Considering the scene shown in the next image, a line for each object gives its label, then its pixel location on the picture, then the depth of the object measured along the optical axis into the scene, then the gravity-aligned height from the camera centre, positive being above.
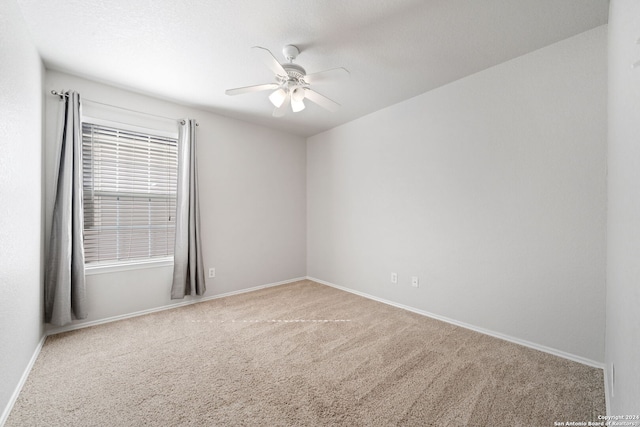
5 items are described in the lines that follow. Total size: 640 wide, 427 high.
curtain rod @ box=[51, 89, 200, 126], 2.52 +1.14
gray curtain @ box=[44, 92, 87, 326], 2.46 -0.20
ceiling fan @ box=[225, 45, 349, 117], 1.96 +1.04
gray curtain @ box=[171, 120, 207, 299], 3.23 -0.13
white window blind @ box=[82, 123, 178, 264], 2.84 +0.24
